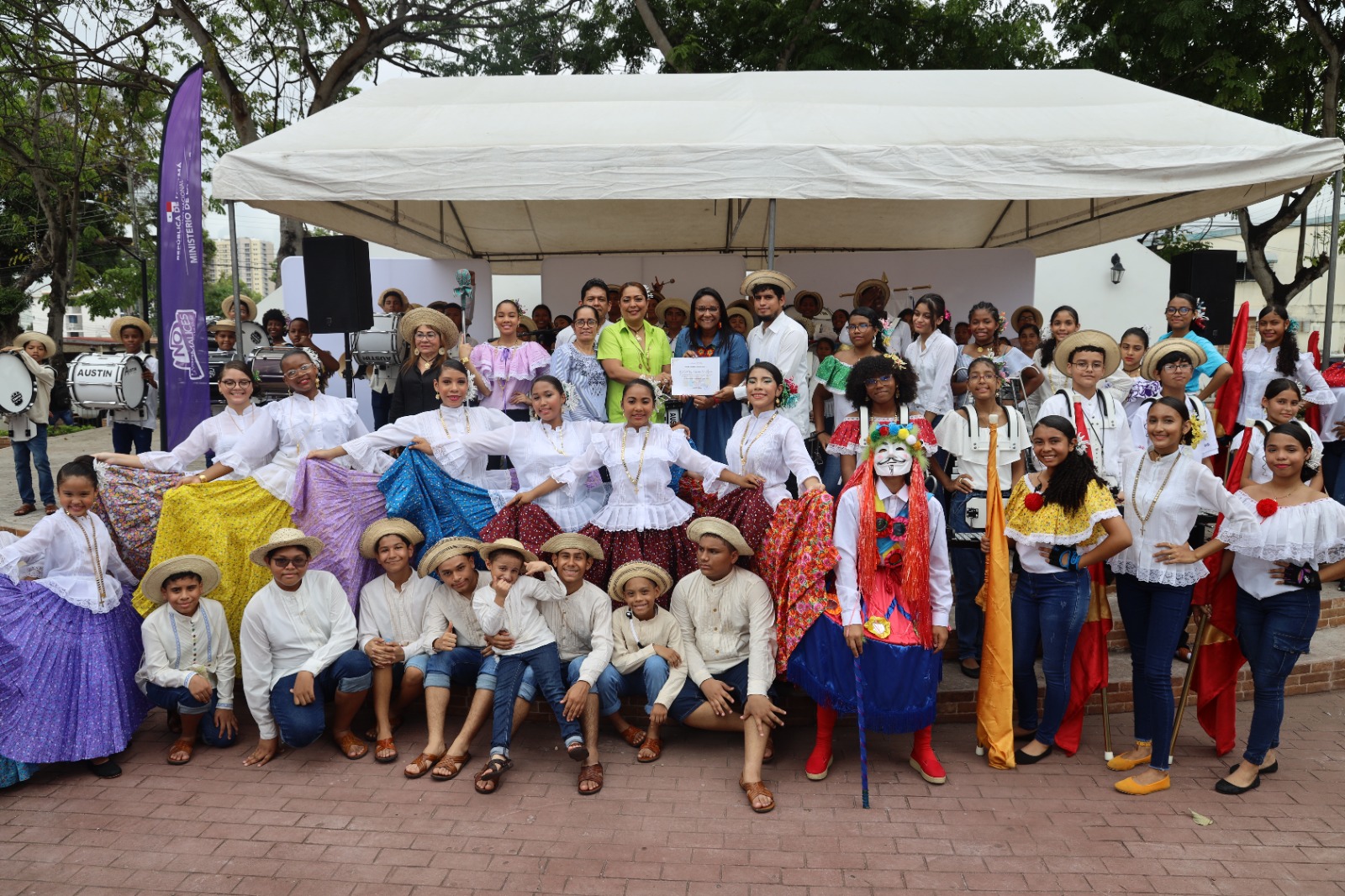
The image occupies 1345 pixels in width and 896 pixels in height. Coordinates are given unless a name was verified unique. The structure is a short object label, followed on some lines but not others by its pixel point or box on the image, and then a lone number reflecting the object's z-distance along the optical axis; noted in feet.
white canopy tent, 19.01
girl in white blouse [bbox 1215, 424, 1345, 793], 12.70
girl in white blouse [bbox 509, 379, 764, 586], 16.08
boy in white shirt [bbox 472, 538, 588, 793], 14.40
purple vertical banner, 22.76
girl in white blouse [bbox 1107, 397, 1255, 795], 13.30
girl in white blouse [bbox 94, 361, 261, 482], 16.35
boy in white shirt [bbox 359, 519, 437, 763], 14.97
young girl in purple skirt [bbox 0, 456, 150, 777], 13.79
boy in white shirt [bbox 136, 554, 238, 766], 14.55
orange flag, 14.14
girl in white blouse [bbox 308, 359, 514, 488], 16.90
